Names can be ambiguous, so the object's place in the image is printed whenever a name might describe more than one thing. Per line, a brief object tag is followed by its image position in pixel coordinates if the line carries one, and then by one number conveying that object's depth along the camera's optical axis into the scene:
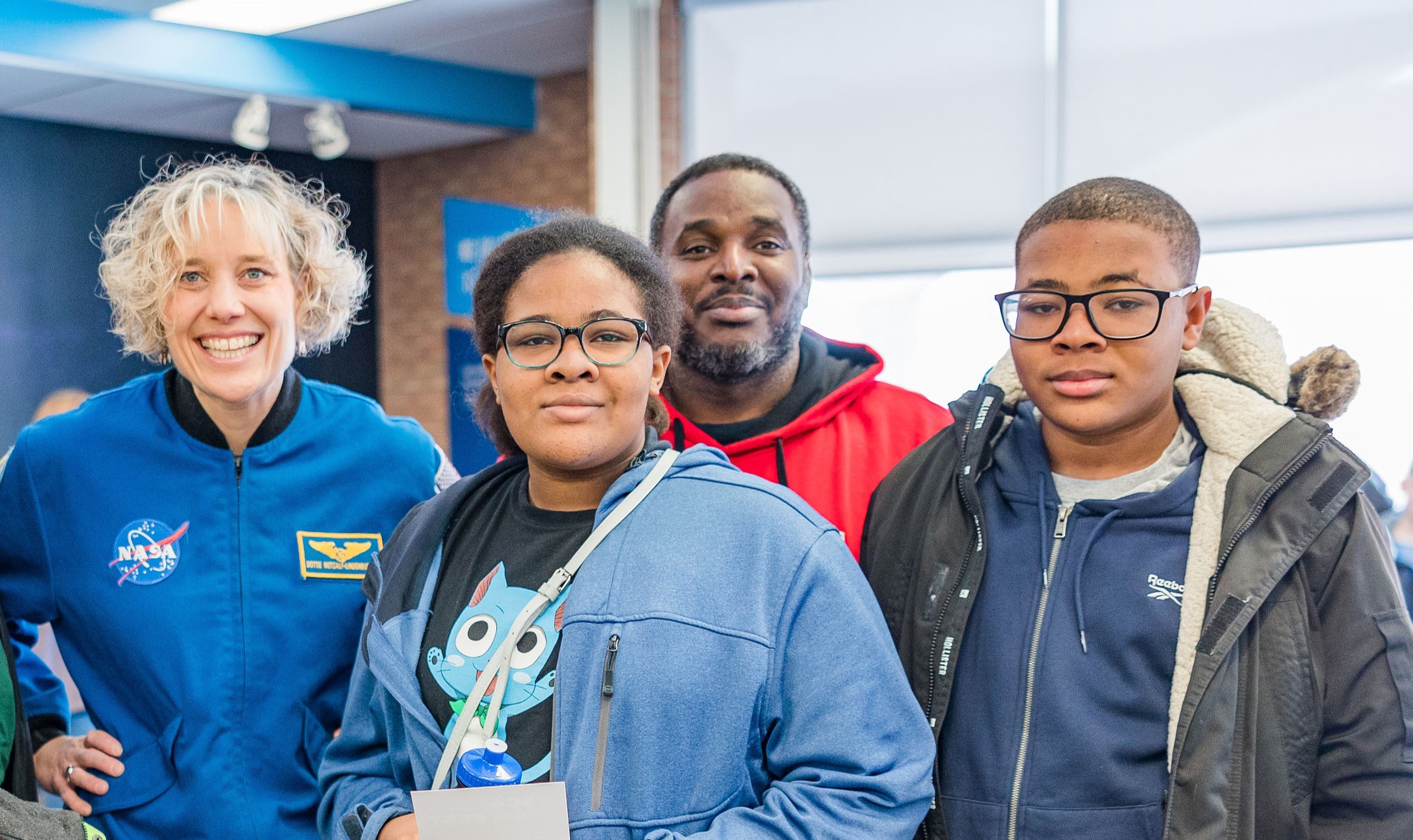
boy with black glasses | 1.53
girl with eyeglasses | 1.40
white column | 6.13
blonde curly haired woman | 1.98
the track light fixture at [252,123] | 6.22
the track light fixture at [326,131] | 6.63
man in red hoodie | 2.18
